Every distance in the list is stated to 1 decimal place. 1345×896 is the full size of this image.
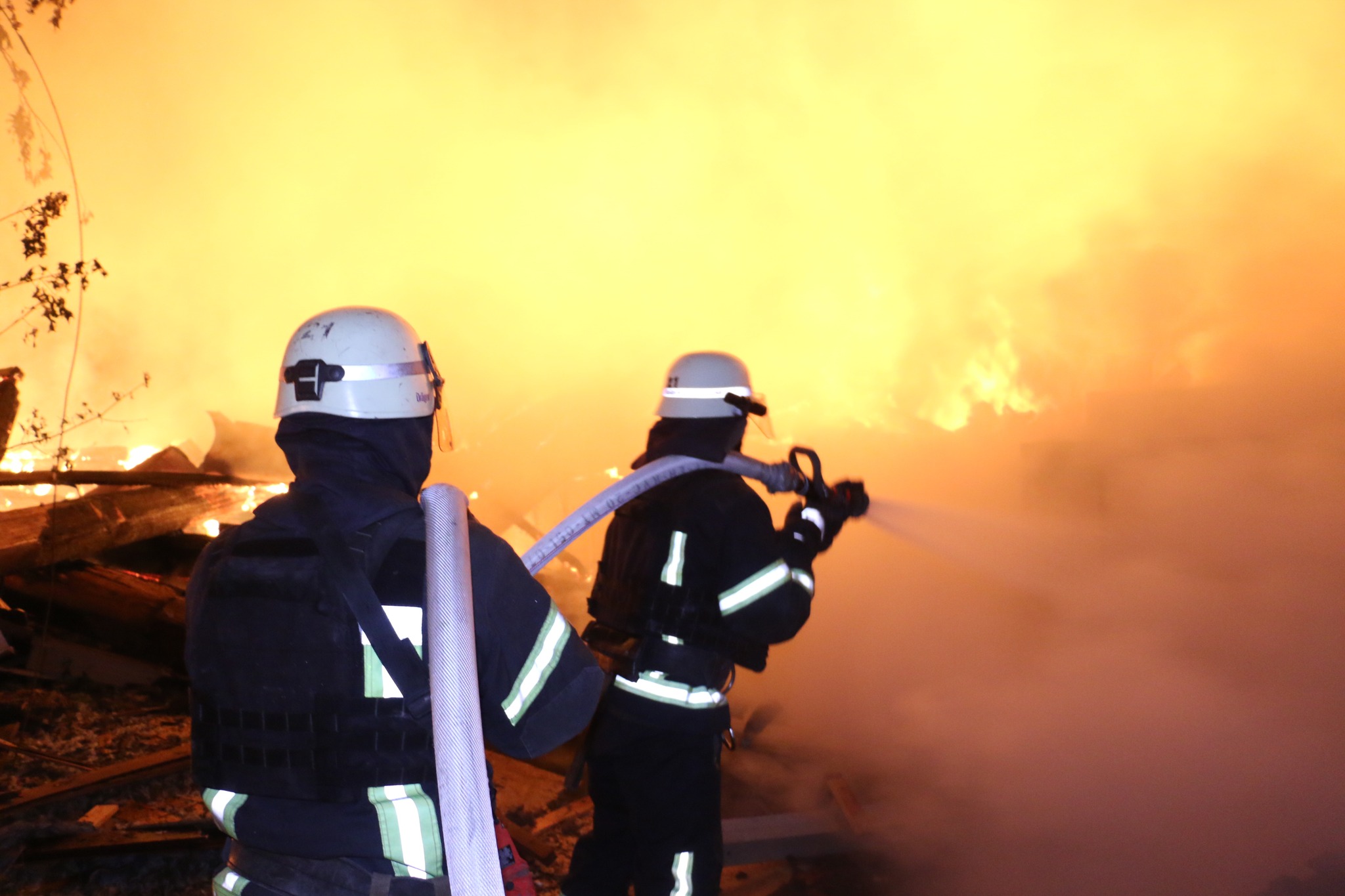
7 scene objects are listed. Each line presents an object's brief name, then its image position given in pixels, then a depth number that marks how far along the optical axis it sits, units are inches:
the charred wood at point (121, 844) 121.1
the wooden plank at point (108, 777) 129.9
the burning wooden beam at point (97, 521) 179.3
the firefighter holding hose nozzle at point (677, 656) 100.1
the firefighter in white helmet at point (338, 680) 54.8
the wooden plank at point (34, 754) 146.2
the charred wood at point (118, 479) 172.4
